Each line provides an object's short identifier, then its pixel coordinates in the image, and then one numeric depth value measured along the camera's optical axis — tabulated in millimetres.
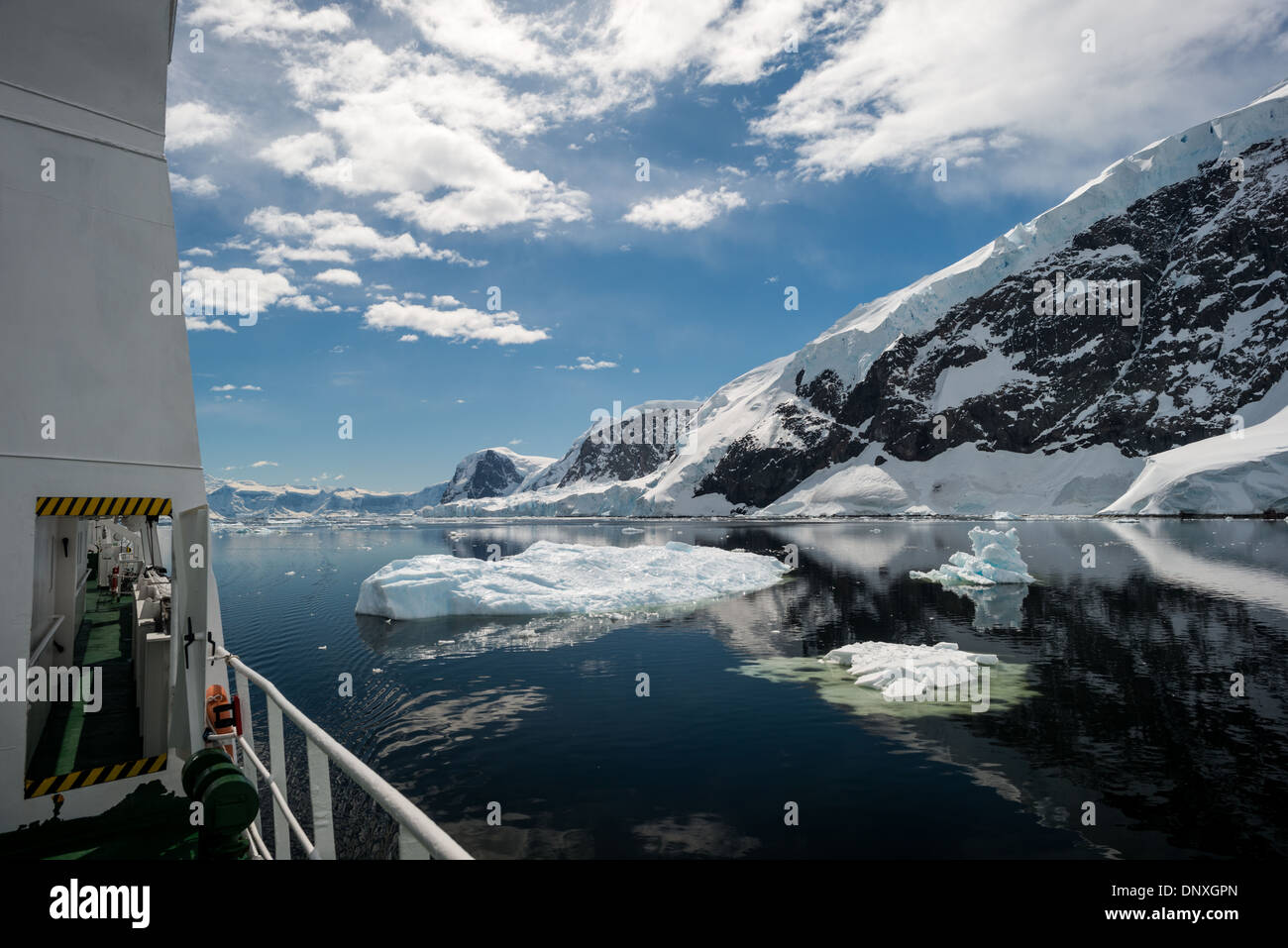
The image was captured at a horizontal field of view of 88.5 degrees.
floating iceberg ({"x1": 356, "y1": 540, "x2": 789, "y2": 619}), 32656
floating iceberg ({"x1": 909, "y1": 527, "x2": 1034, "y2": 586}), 41469
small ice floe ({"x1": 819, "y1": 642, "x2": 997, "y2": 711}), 18656
